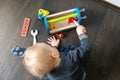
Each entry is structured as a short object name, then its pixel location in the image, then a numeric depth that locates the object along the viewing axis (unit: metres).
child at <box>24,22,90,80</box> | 0.94
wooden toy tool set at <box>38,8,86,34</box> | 1.37
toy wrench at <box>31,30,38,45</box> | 1.39
